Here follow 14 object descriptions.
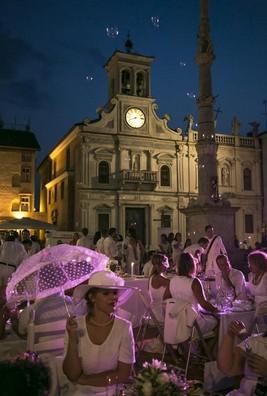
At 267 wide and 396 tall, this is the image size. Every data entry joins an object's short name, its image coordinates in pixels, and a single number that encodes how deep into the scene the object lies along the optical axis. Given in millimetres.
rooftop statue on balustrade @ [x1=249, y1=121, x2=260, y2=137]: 41112
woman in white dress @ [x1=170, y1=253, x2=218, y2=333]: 6594
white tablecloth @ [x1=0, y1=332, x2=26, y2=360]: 5039
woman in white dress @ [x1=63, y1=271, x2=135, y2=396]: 3445
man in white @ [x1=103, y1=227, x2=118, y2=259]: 13562
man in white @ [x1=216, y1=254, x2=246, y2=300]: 7844
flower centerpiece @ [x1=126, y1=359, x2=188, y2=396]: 2916
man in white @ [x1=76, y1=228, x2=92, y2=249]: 14619
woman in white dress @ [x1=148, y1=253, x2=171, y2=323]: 7926
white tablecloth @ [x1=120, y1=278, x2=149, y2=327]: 8533
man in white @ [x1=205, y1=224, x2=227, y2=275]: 10721
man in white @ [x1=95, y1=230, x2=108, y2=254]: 13969
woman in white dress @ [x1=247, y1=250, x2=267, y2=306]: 6805
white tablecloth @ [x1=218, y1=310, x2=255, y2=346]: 6242
